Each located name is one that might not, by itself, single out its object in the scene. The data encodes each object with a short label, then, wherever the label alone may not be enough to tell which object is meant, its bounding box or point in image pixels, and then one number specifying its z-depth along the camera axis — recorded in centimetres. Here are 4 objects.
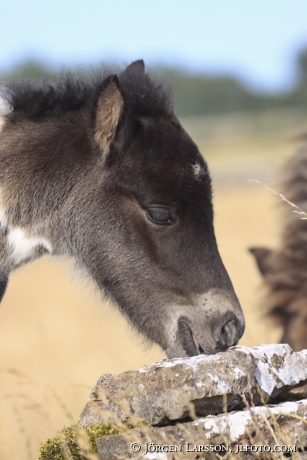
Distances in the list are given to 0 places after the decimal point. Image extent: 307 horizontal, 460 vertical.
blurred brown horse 1369
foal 997
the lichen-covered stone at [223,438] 675
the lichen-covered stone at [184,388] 717
